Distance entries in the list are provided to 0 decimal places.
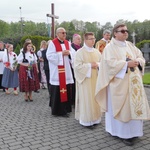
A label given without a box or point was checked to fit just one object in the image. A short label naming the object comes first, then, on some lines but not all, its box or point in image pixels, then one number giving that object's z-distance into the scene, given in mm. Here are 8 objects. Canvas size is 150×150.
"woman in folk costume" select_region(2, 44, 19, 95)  10297
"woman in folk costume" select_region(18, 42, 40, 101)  8648
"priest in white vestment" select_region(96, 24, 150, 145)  4414
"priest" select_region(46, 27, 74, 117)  6492
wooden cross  19695
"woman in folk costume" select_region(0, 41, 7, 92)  11070
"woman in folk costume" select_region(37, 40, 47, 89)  11100
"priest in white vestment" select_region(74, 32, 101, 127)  5461
